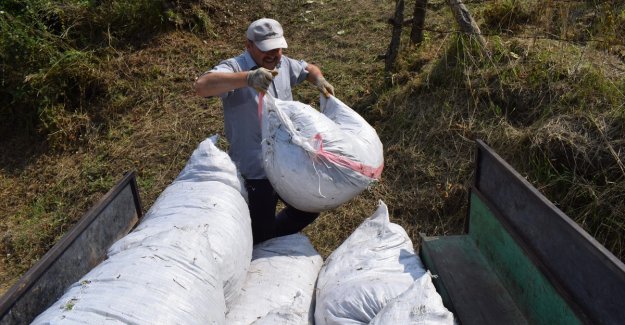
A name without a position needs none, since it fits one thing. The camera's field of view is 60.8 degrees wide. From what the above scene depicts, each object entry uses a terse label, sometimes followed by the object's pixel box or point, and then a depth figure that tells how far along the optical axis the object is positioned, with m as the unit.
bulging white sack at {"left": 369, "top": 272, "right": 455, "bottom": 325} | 1.59
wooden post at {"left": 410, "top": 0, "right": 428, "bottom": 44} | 4.17
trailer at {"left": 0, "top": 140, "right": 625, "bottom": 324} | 1.46
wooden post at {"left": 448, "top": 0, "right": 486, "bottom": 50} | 3.78
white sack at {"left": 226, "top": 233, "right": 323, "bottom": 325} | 1.88
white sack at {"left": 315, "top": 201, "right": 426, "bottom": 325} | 1.81
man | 2.47
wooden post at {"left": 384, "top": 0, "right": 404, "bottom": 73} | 4.14
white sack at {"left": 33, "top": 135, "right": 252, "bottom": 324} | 1.41
